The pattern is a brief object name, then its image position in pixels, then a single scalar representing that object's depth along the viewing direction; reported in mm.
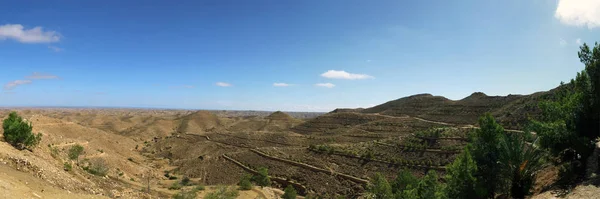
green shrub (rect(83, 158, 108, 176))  29791
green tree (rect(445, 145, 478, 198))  15352
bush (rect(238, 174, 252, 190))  37219
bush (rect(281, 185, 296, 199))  35166
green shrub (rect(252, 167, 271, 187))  41278
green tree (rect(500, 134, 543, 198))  13891
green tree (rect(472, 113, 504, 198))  14953
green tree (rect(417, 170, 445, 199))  19009
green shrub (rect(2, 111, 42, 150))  23047
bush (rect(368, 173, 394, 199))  28244
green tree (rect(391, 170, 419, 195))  30431
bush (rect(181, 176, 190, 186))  41006
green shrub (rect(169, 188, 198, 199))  25447
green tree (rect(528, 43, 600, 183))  13570
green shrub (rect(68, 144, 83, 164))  34275
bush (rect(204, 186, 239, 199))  25336
